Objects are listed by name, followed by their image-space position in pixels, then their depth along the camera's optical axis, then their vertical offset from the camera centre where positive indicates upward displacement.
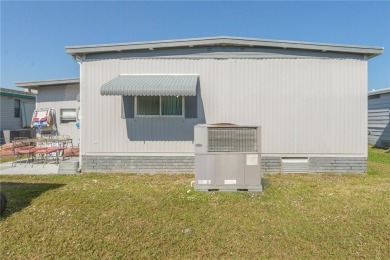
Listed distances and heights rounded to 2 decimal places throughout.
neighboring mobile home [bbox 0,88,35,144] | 15.62 +1.08
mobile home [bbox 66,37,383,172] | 7.47 +0.77
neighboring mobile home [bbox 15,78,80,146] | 12.20 +1.32
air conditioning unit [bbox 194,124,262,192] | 5.45 -0.69
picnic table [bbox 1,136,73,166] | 8.85 -0.85
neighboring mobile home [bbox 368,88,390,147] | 13.87 +0.55
